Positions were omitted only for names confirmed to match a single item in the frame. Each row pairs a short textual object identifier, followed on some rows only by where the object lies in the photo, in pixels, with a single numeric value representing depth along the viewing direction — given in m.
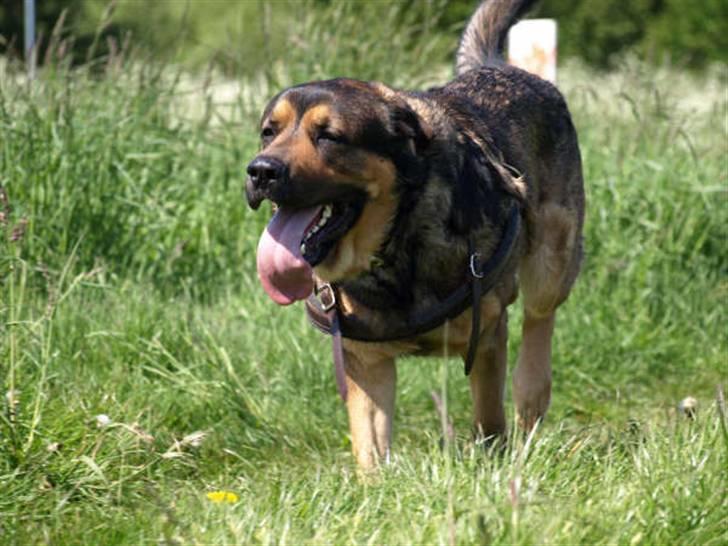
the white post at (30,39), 14.18
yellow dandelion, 7.25
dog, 8.52
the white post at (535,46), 16.06
